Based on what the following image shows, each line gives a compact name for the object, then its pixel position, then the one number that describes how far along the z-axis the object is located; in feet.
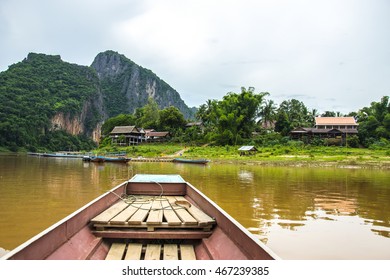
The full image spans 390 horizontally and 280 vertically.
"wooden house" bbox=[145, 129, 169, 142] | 200.54
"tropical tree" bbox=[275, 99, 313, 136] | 171.28
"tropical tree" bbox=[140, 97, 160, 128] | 252.21
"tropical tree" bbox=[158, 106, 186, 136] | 217.97
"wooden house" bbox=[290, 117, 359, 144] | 154.92
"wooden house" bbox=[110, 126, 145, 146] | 204.13
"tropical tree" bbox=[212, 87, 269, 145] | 161.17
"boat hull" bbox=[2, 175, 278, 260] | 9.35
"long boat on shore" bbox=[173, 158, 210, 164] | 100.72
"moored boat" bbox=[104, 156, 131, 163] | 108.78
